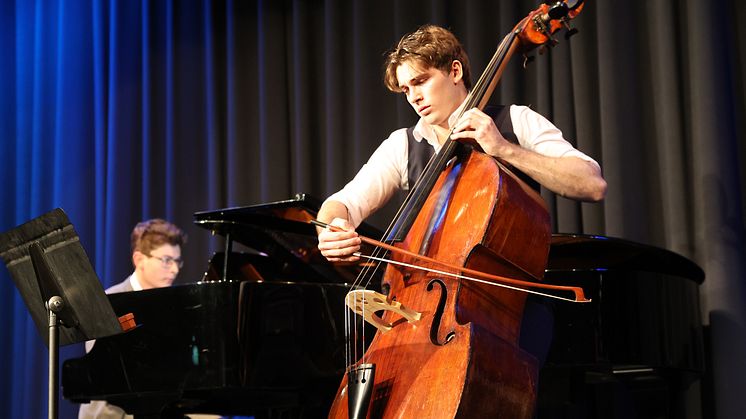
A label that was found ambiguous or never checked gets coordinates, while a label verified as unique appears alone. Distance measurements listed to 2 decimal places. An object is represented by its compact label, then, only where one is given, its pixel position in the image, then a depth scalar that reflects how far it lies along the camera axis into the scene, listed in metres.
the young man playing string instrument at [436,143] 4.16
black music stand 4.73
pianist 8.88
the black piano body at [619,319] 5.70
